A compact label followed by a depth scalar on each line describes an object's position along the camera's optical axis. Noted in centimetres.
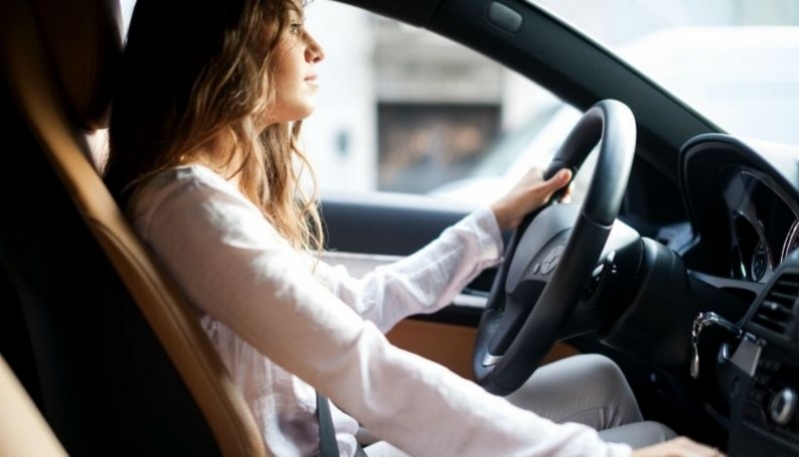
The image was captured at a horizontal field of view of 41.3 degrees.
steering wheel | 122
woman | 105
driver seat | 107
